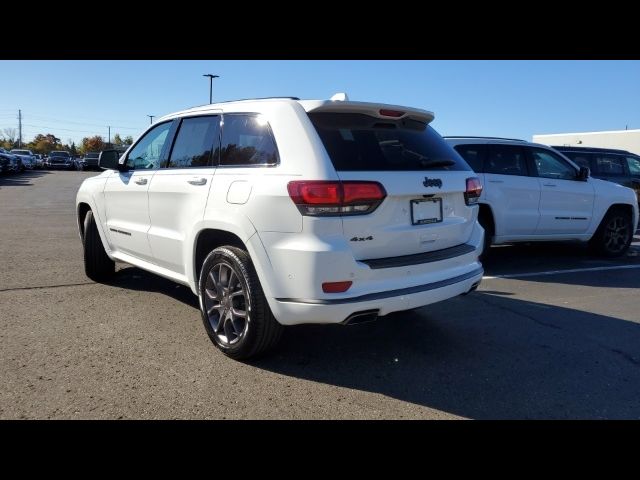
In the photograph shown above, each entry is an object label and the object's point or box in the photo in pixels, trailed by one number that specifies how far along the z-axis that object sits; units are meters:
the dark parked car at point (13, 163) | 29.08
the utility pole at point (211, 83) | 41.24
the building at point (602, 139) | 38.69
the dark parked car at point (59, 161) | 47.75
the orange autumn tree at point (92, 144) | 95.89
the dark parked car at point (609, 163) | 10.83
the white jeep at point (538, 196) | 7.02
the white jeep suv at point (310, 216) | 3.06
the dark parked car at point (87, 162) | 44.93
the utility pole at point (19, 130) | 94.78
